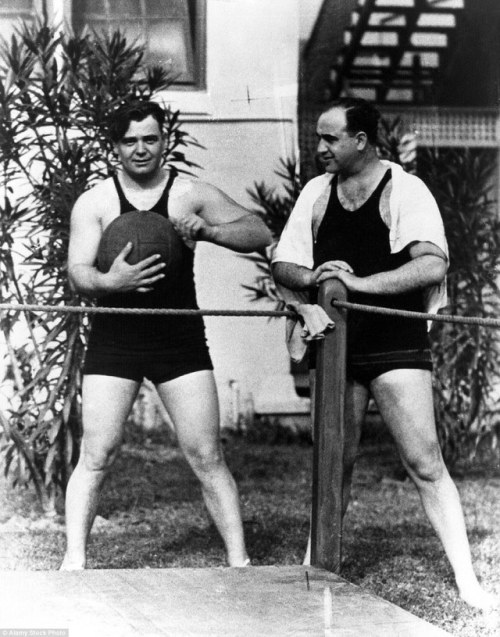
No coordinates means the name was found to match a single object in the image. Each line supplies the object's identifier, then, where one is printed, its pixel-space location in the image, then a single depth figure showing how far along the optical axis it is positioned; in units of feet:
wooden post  12.42
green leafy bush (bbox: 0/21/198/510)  18.30
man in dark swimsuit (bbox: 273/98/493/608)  12.94
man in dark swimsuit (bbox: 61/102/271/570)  13.34
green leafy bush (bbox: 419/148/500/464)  22.21
